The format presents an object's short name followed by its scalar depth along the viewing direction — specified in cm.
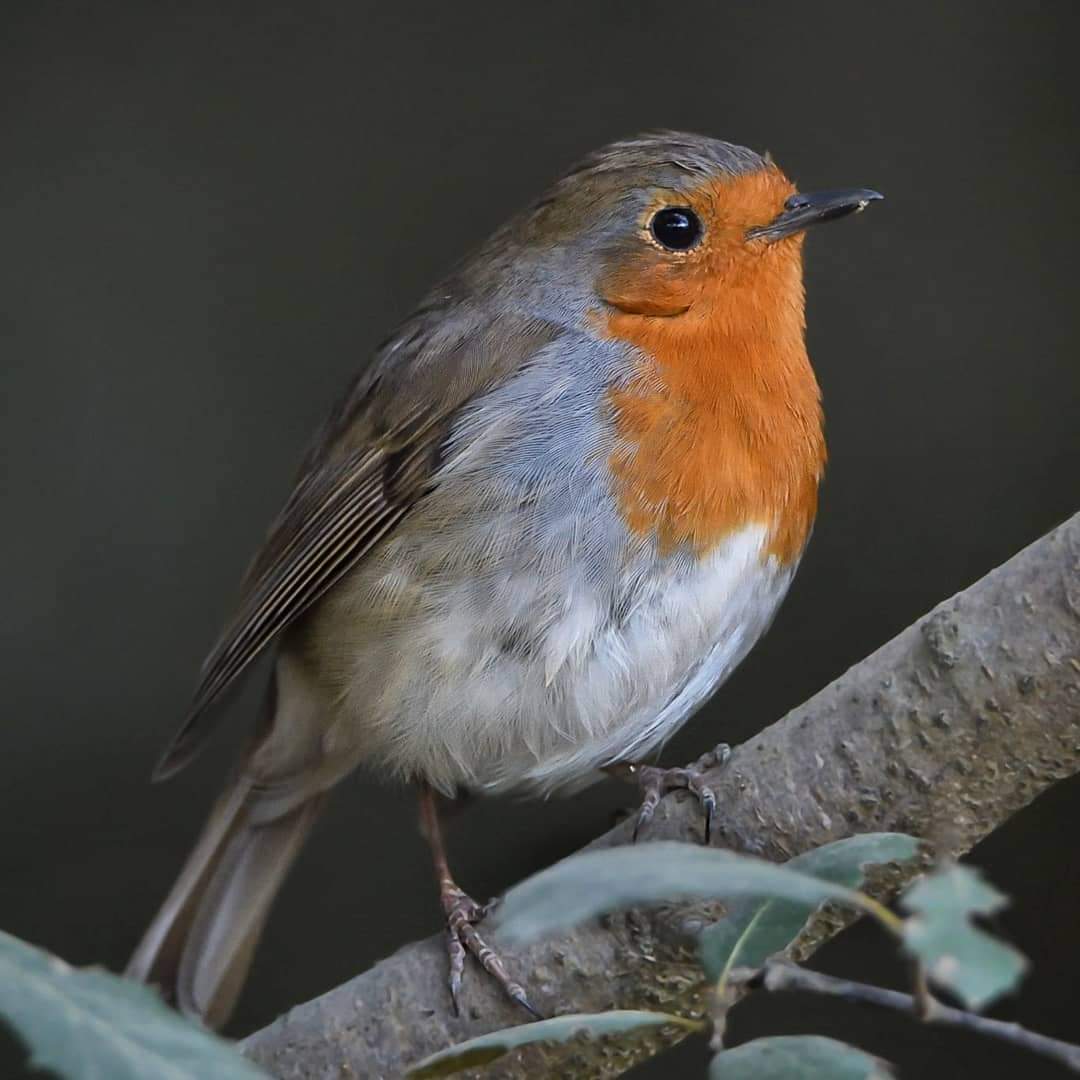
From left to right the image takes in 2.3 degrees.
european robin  305
